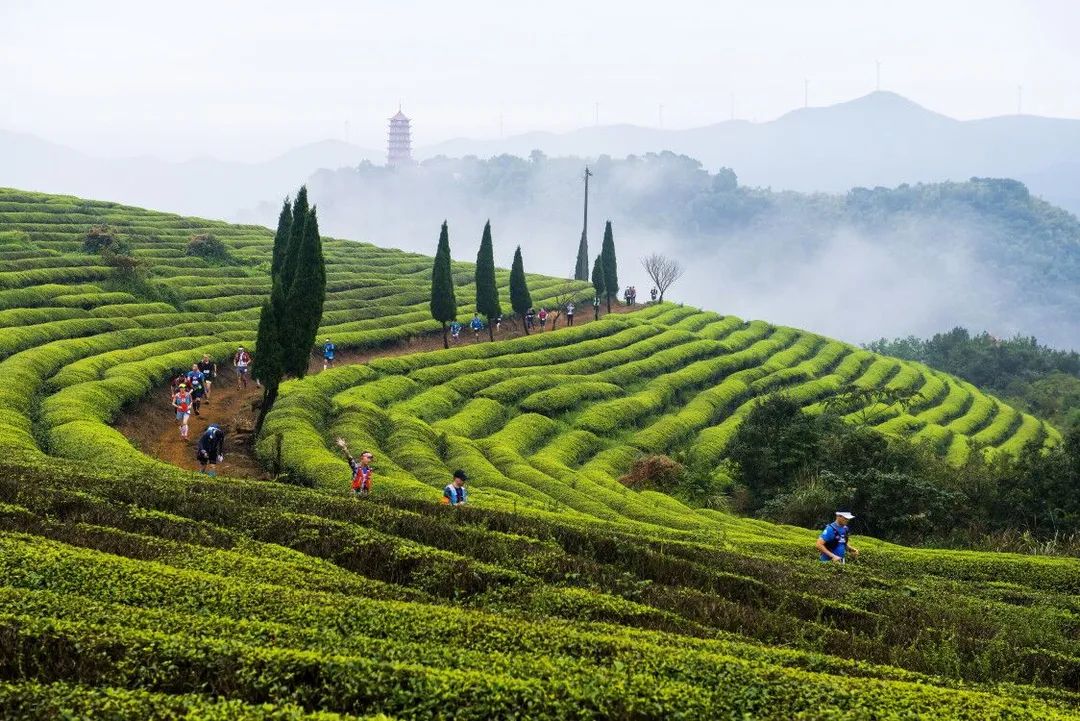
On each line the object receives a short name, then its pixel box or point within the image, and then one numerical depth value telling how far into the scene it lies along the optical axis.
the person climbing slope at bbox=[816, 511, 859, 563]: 19.75
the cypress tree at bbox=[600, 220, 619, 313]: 86.38
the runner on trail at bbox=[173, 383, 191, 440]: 34.47
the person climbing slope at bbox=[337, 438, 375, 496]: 24.09
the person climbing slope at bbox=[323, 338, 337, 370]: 49.28
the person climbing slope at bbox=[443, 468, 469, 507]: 21.62
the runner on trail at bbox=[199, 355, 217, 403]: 39.56
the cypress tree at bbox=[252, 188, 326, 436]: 35.41
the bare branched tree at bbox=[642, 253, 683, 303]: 99.14
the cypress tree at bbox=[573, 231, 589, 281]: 102.44
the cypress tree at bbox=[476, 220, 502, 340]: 66.19
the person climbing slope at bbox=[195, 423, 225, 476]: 28.80
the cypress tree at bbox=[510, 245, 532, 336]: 71.44
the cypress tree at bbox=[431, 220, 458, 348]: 59.84
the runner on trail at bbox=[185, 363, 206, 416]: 36.97
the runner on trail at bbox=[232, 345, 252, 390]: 43.00
